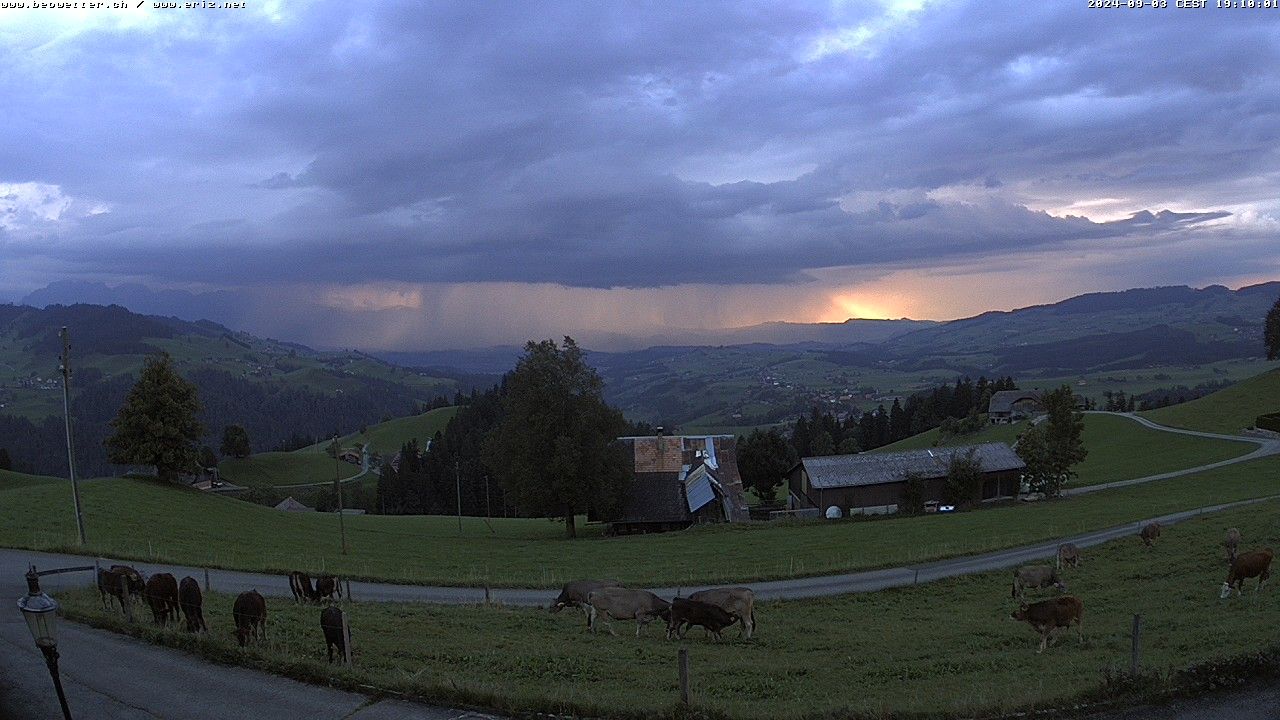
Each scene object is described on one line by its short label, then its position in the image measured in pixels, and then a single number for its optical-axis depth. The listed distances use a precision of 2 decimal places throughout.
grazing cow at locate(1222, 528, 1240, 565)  22.42
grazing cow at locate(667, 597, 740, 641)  18.72
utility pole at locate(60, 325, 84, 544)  32.38
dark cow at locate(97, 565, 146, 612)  18.23
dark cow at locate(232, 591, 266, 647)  15.70
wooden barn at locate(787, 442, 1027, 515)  61.81
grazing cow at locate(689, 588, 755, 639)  19.09
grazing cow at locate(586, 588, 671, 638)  19.36
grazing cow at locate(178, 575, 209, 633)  16.47
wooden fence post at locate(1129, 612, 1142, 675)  11.84
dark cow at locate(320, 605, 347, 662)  14.52
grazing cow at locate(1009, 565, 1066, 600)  23.62
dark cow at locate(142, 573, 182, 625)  17.39
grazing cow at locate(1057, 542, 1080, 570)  27.75
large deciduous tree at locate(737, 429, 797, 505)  89.75
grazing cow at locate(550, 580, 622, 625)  21.98
